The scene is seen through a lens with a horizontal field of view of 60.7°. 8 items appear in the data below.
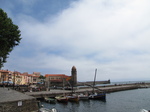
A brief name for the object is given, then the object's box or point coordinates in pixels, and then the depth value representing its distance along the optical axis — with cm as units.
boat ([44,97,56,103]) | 3706
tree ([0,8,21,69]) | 2095
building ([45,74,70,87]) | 13050
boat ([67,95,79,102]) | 3882
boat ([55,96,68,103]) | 3728
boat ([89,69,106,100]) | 4195
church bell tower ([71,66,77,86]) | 12918
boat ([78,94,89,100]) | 4250
